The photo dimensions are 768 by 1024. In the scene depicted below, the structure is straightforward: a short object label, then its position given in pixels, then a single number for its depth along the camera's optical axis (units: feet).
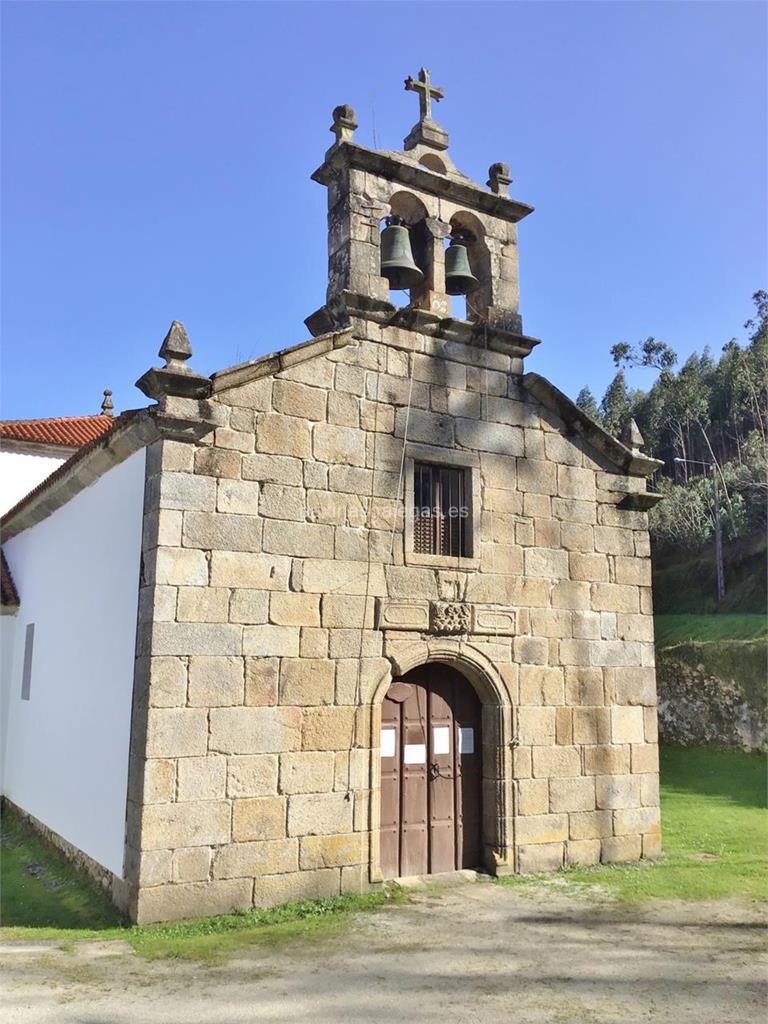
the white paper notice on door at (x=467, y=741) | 25.93
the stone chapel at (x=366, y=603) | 21.50
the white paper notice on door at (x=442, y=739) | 25.50
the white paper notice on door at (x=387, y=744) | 24.62
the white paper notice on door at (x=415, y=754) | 24.93
